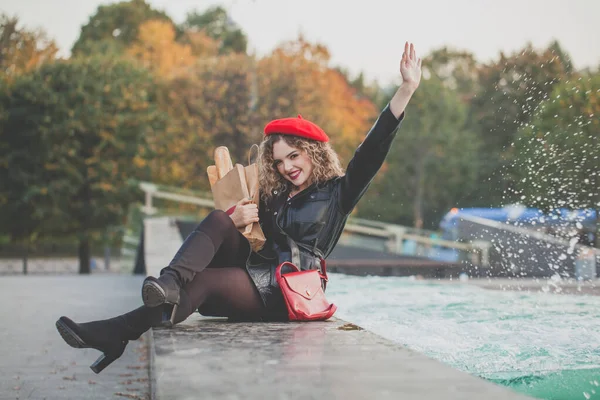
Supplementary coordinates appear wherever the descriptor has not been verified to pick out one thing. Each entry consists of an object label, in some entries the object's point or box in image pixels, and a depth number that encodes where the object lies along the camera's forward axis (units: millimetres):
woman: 4020
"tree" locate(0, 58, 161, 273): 29953
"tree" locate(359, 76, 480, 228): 45125
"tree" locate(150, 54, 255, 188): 30438
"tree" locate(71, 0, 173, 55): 49750
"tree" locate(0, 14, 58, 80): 33656
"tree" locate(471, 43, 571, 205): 31516
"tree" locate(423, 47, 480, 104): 55812
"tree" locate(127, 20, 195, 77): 39344
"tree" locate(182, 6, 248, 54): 54656
